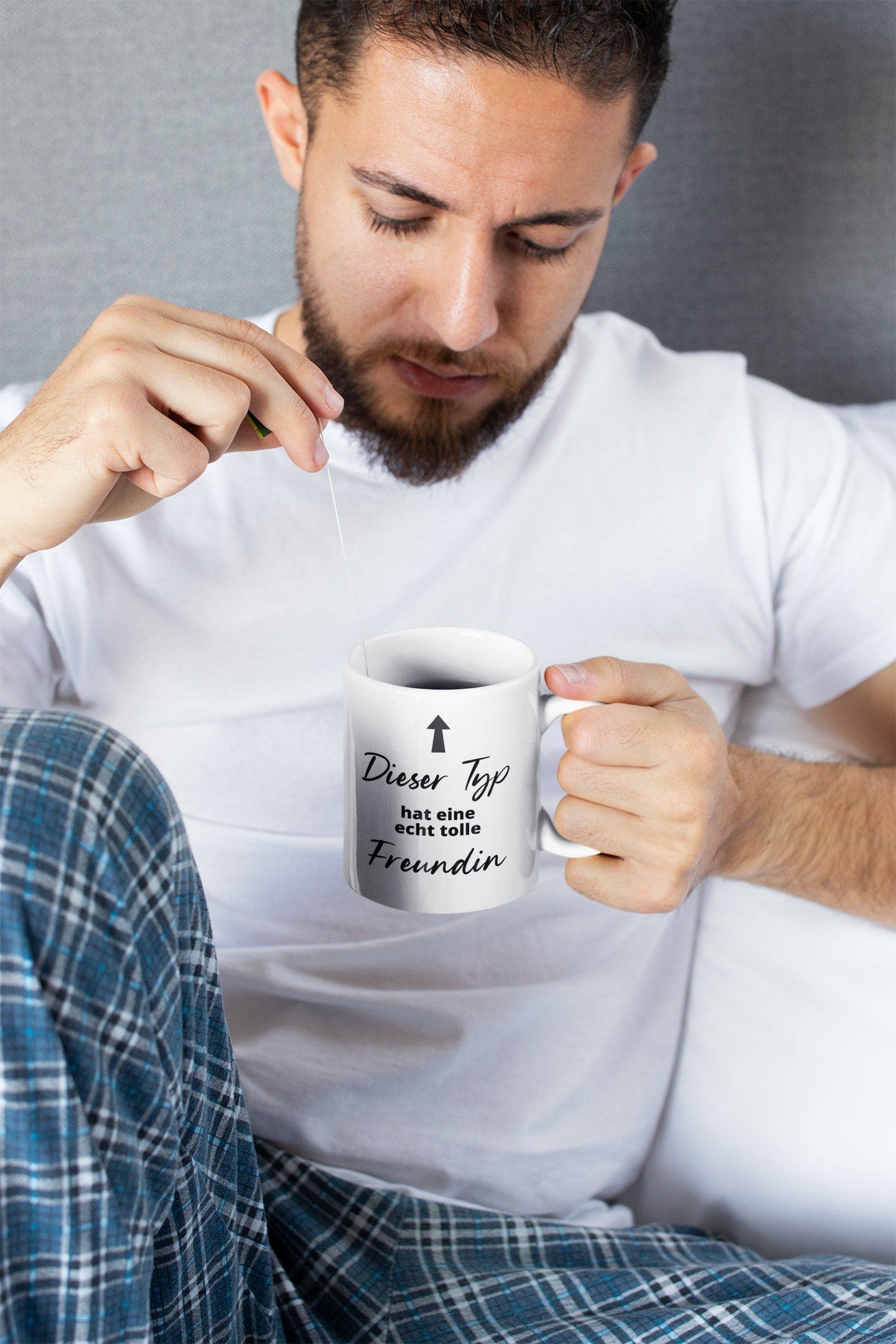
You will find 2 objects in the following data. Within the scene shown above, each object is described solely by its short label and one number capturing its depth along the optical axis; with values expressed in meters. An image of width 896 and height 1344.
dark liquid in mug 0.78
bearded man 0.76
